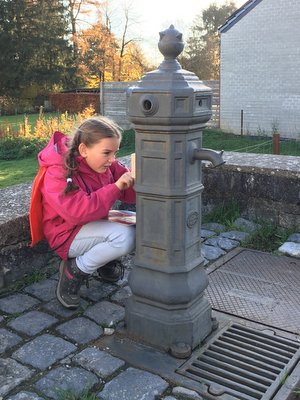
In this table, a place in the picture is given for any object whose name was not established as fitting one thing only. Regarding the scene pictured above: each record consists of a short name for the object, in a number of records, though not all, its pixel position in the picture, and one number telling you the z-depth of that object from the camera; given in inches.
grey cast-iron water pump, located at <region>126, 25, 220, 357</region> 91.2
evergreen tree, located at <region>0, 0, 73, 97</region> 1279.5
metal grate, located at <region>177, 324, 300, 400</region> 89.3
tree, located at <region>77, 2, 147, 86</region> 1227.2
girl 107.6
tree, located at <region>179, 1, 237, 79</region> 1068.5
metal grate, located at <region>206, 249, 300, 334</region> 114.9
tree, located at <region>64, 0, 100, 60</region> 1307.8
